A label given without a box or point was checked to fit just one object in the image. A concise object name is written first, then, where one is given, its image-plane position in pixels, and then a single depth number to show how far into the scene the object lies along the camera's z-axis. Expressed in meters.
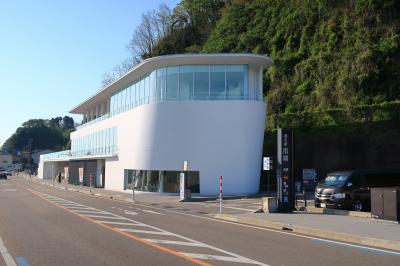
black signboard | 21.84
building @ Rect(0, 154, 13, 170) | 184.20
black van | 22.47
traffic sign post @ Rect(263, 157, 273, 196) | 25.05
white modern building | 38.94
